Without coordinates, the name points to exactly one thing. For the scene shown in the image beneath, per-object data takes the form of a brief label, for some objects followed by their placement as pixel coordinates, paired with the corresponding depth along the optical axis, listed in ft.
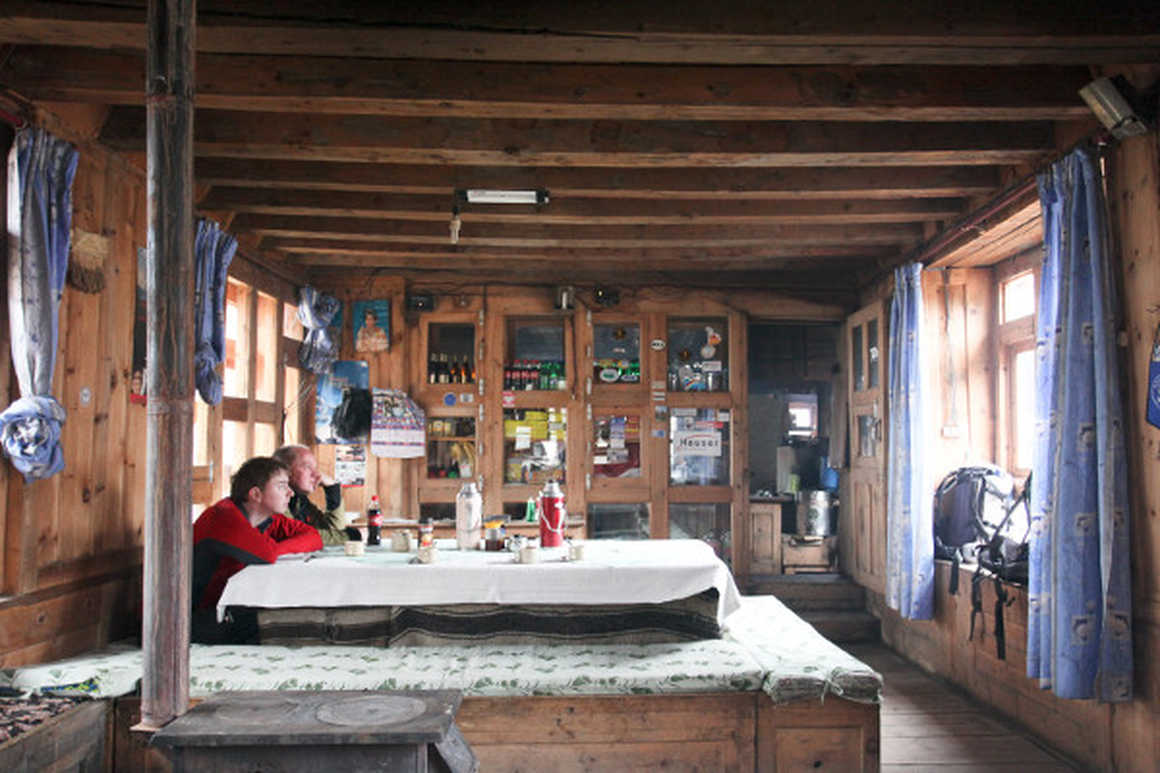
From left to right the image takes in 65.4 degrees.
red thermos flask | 14.23
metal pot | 25.95
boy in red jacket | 13.43
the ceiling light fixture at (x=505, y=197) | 16.57
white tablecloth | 13.00
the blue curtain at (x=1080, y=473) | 12.71
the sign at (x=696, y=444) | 25.21
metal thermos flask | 14.93
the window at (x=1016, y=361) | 20.03
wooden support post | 8.84
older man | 17.39
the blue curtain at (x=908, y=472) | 19.75
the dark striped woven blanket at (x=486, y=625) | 13.61
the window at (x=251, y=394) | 18.53
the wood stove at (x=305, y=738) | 7.36
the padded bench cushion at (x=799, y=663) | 11.93
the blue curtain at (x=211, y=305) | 16.56
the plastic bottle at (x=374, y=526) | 15.80
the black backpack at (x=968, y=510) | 18.99
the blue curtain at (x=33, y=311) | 11.77
